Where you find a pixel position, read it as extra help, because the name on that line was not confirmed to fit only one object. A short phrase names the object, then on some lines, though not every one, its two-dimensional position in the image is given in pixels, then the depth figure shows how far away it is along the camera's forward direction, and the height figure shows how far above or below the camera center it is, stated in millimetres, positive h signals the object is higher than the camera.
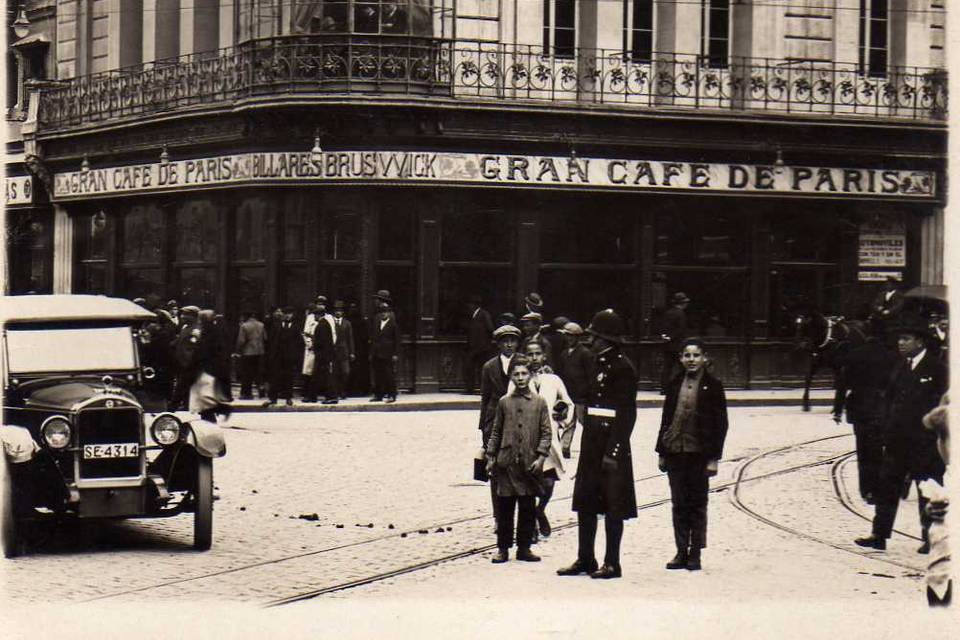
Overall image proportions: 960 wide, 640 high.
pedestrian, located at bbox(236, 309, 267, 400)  25219 -369
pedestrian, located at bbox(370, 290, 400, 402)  24219 -359
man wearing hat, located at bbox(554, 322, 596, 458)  14555 -375
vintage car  10539 -825
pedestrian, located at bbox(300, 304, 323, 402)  24578 -576
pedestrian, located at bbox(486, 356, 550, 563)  10430 -952
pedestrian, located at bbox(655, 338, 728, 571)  10211 -877
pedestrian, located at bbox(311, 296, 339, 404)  24062 -458
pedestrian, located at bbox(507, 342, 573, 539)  10570 -681
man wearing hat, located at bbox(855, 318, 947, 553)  10078 -515
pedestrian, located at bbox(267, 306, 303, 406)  24031 -557
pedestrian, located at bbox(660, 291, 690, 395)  25302 +114
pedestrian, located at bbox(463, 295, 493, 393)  25359 -169
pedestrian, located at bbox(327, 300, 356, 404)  24344 -427
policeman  9797 -942
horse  23828 -122
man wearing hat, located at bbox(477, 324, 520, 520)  11375 -414
